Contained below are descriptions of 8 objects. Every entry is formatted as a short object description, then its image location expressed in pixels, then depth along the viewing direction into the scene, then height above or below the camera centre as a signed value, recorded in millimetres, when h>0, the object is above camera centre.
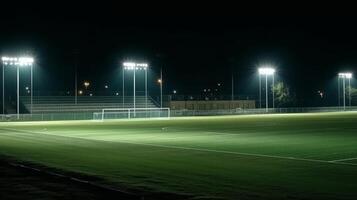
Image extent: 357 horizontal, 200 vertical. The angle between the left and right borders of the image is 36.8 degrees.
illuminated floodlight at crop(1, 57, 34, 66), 63225 +5614
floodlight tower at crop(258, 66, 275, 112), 87500 +5812
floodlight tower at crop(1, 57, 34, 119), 63250 +5612
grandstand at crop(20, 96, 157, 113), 80250 +552
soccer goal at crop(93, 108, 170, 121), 70350 -1062
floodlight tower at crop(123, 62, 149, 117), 72000 +5649
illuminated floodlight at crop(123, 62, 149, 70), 72000 +5662
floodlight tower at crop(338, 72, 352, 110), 100812 +5718
